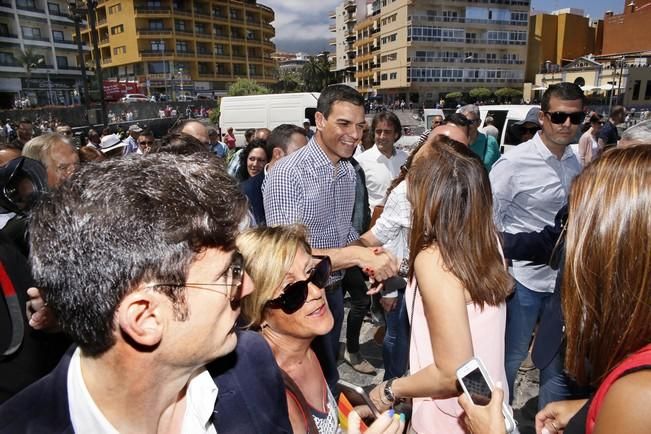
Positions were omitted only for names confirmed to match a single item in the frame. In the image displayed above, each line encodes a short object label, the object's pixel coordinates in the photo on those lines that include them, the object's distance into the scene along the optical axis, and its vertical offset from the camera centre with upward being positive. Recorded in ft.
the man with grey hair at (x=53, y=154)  10.50 -0.81
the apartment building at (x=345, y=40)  261.65 +48.63
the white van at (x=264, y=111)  52.47 +0.67
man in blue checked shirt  7.73 -1.67
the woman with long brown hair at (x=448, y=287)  5.23 -2.29
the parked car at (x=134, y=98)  134.86 +7.19
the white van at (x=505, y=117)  31.50 -0.63
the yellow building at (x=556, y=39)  221.87 +37.10
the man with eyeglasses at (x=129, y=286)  3.20 -1.33
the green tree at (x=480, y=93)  171.99 +6.80
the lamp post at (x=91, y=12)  40.78 +11.61
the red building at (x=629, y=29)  185.16 +35.41
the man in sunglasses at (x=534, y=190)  9.50 -1.95
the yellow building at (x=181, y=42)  191.21 +36.28
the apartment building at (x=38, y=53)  150.41 +26.85
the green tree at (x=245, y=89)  137.18 +9.01
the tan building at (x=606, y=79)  135.85 +10.29
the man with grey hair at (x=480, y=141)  21.11 -1.65
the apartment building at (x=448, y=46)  189.16 +30.21
